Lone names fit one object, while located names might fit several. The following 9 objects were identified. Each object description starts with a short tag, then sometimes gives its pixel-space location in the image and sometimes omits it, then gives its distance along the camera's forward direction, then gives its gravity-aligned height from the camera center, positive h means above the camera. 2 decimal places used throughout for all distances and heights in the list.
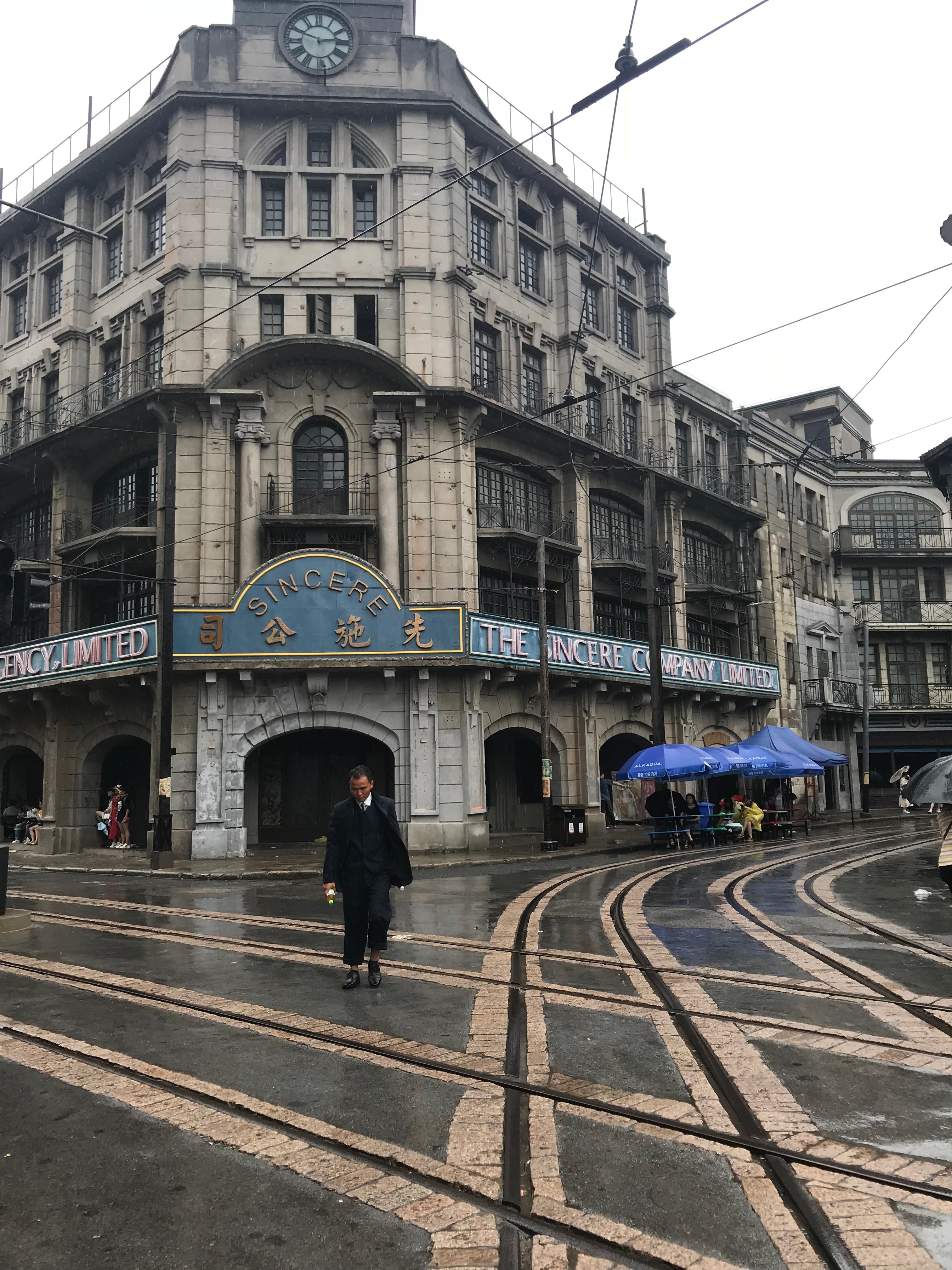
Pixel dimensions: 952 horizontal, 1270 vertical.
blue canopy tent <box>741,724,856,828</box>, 28.31 +0.81
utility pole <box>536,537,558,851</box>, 24.78 +1.79
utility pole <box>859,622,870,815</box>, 42.41 +0.15
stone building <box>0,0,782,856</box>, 25.25 +9.45
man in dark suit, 7.96 -0.67
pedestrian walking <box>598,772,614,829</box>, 33.81 -0.71
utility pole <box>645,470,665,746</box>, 28.89 +4.61
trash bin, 25.59 -1.25
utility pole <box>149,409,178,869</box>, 22.31 +2.54
